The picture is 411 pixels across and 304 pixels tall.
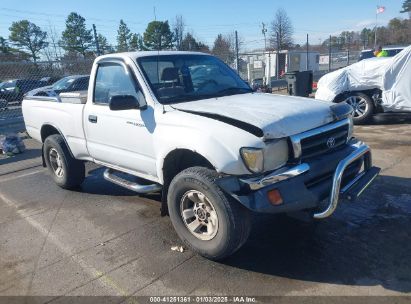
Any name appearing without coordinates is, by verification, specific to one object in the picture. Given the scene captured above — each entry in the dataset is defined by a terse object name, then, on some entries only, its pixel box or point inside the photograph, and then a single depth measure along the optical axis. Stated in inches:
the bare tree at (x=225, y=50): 656.5
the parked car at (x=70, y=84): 531.8
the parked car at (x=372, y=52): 508.7
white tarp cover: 328.5
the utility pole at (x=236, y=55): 555.8
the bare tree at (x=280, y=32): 1959.9
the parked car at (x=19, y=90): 727.1
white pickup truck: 121.9
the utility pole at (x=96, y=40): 478.6
